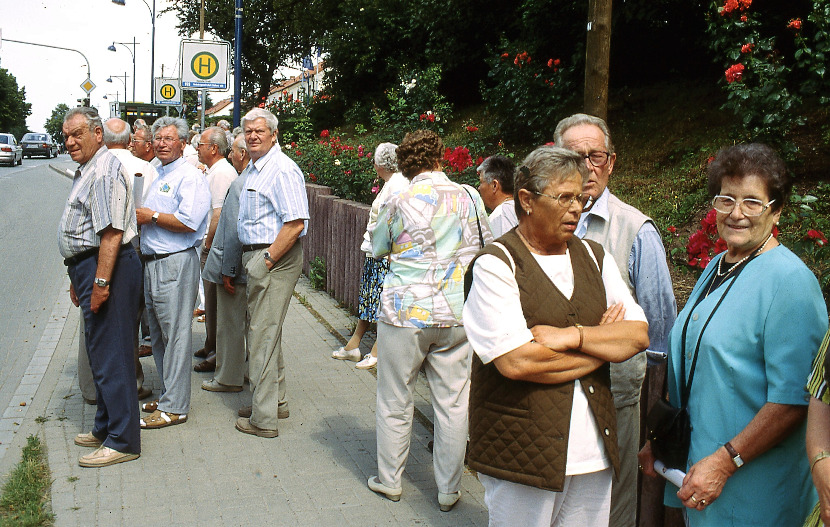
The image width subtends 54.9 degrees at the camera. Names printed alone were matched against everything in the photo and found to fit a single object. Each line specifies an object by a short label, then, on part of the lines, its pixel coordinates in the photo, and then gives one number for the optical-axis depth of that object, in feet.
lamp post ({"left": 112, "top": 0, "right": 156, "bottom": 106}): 129.70
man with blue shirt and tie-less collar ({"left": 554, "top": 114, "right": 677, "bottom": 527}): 10.25
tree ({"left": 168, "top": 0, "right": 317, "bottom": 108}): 140.97
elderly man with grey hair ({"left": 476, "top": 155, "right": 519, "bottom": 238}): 17.06
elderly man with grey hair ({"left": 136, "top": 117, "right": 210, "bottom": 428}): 18.62
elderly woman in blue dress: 7.80
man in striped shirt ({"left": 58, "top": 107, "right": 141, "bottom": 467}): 15.74
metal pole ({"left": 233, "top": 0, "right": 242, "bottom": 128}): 49.37
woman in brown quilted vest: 8.59
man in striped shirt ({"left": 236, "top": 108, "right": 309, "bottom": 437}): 17.58
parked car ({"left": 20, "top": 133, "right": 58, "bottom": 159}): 195.93
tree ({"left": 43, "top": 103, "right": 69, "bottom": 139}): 445.62
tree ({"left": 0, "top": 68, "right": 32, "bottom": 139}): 328.70
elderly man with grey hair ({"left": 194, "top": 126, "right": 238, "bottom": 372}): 24.10
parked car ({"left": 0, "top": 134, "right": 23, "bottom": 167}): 151.12
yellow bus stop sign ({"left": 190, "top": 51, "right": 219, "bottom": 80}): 47.06
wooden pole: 22.06
